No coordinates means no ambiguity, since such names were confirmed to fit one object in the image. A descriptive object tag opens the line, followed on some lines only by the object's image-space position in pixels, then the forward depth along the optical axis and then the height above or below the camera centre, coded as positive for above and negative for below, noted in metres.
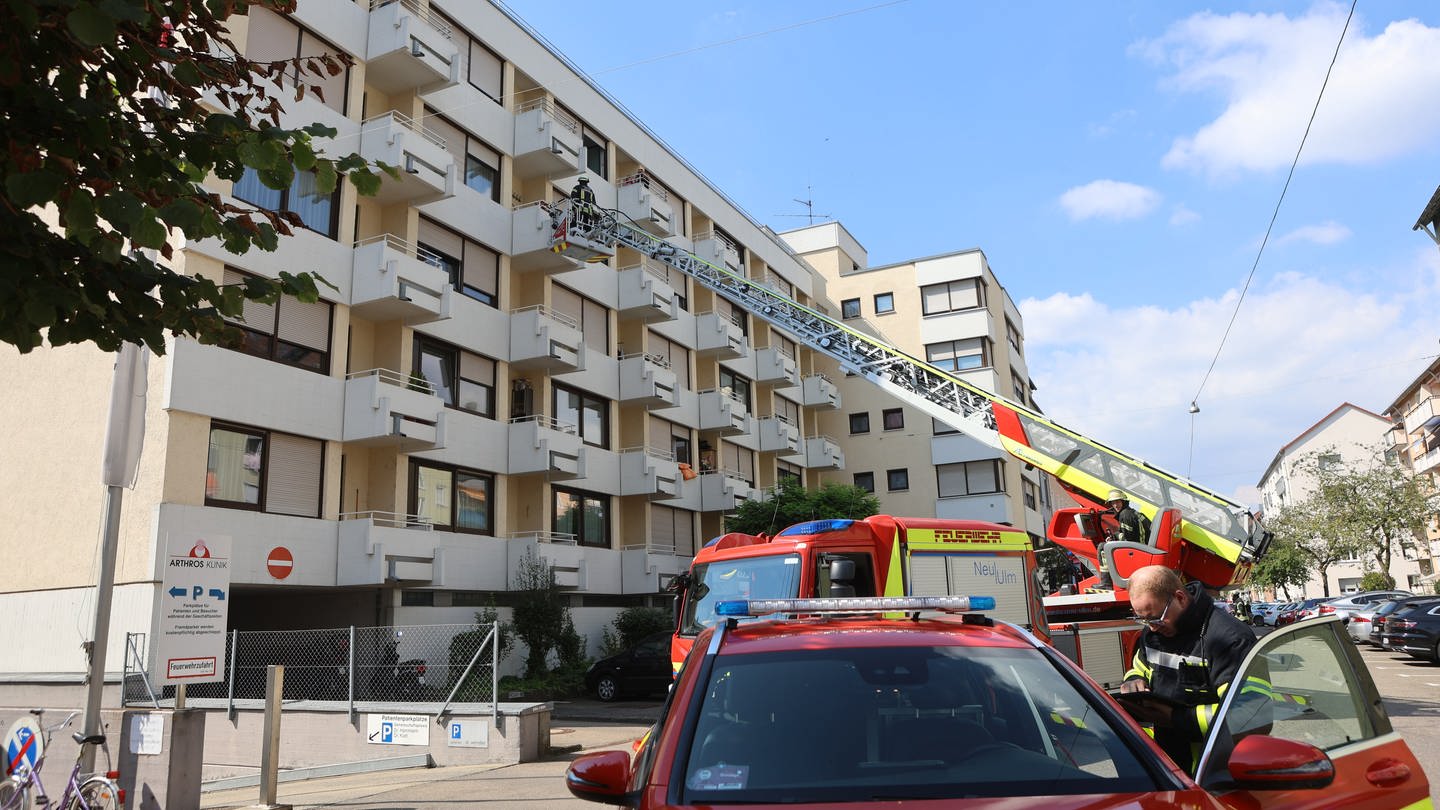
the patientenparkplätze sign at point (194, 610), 9.23 +0.09
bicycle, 8.34 -1.40
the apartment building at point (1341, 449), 87.50 +14.00
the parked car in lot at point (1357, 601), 29.47 -0.53
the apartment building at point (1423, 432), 67.50 +11.04
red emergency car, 2.92 -0.45
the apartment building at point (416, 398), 17.80 +4.59
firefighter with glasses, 4.10 -0.29
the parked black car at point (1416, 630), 21.83 -1.04
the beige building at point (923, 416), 40.69 +8.50
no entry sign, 17.75 +0.96
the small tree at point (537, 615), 22.28 -0.13
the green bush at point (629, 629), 25.97 -0.60
